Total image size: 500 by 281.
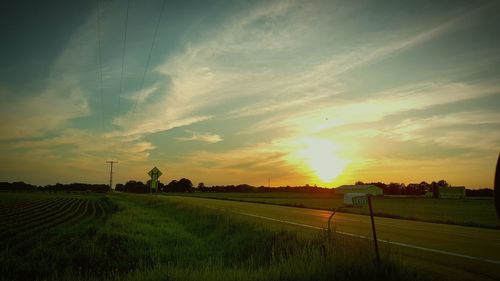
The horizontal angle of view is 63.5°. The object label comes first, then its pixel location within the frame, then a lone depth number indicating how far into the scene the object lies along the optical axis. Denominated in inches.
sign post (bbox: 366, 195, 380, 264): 305.9
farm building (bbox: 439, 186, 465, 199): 5280.5
